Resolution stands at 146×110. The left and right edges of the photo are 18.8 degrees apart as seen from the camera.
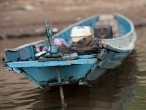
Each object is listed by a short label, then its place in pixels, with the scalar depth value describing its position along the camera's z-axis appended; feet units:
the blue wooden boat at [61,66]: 29.86
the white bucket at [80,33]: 41.96
